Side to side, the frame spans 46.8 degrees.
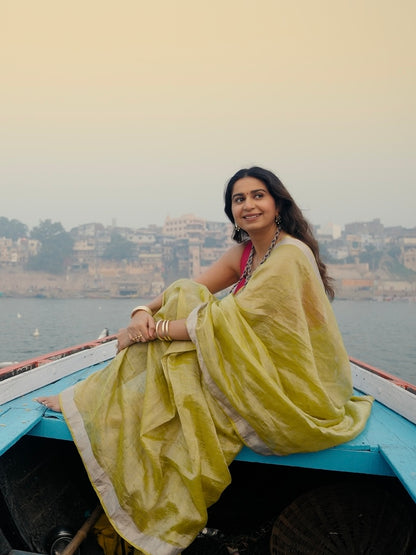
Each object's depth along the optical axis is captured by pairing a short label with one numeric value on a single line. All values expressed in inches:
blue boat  64.3
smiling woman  59.0
